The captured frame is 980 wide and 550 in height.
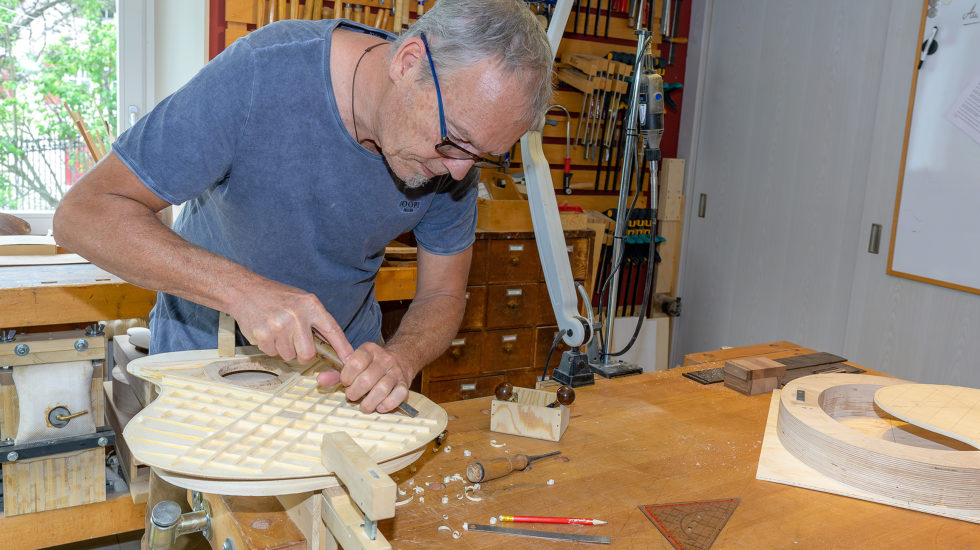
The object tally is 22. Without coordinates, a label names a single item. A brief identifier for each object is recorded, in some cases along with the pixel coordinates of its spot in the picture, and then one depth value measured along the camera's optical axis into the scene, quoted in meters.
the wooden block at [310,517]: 1.00
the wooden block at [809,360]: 2.04
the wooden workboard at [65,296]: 1.75
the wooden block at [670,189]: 4.53
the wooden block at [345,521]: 0.88
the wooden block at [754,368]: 1.83
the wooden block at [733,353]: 2.10
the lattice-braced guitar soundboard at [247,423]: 1.00
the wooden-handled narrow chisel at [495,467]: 1.26
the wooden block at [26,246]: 2.22
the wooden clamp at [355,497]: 0.85
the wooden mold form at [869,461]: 1.29
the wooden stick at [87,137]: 2.60
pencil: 1.15
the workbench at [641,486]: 1.16
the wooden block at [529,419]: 1.46
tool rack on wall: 4.06
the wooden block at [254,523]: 1.05
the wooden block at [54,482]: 1.93
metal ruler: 1.10
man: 1.18
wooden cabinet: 3.41
